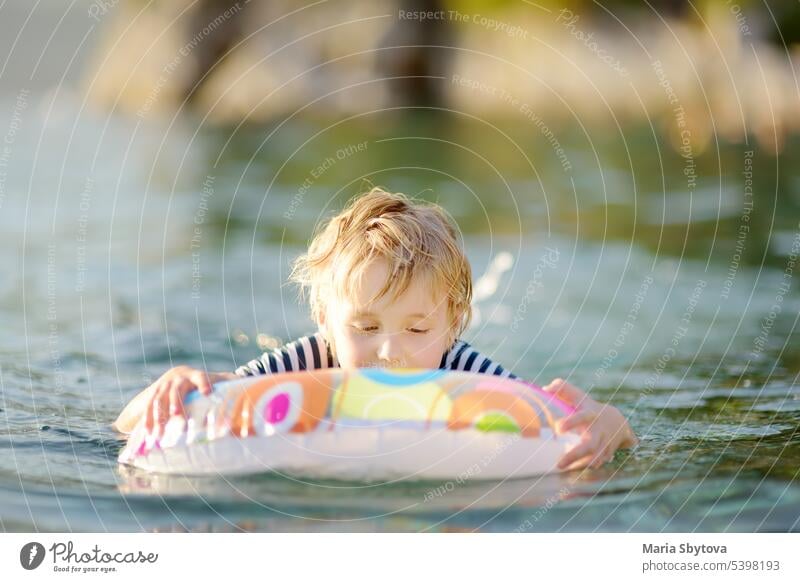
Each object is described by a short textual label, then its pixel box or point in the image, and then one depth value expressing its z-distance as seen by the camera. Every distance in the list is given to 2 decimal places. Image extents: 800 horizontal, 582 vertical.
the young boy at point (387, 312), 6.02
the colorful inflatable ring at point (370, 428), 5.66
